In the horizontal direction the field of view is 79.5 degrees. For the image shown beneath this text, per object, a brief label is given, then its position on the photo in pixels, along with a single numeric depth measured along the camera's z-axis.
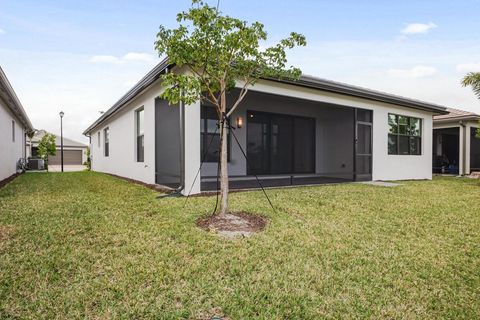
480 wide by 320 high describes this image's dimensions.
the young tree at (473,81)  10.12
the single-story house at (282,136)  7.22
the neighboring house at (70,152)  31.89
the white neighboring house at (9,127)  8.82
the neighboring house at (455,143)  13.88
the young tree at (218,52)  3.89
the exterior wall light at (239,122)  9.36
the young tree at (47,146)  21.78
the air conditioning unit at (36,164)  17.81
